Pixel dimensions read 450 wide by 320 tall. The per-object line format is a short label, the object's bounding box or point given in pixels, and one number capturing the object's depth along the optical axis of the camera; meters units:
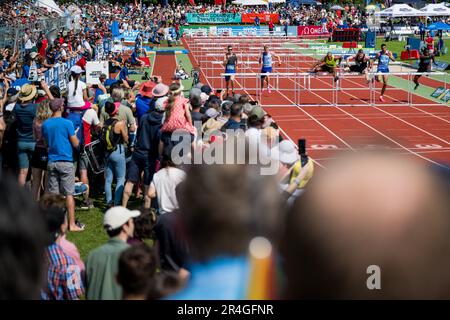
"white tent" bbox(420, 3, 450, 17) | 49.09
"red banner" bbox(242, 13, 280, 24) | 75.50
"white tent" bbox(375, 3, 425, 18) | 50.62
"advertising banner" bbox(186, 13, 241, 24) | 74.06
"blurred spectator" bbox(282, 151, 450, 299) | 2.01
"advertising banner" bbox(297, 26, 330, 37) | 61.75
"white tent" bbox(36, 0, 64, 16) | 48.51
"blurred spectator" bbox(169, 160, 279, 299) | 2.48
